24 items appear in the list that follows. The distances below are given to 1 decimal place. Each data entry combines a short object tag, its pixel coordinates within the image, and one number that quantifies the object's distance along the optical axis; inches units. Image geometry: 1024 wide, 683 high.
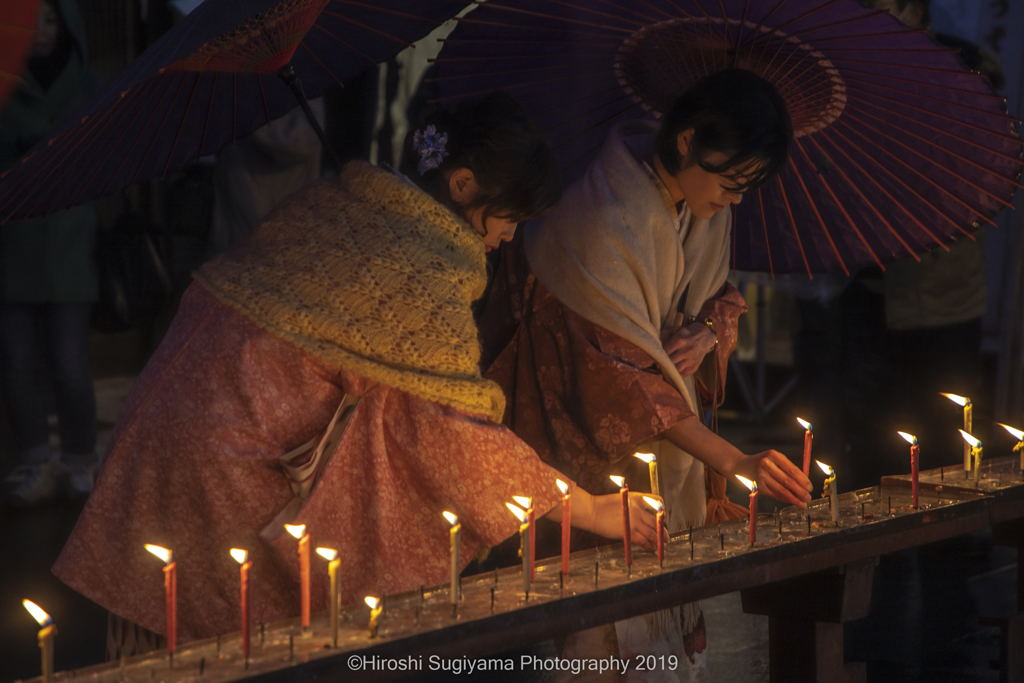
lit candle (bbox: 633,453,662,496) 325.4
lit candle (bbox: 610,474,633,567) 318.3
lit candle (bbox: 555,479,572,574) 316.4
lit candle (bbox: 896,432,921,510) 331.5
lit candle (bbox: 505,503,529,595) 311.8
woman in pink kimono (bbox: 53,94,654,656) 314.3
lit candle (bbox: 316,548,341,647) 305.8
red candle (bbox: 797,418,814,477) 333.2
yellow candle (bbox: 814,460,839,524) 327.4
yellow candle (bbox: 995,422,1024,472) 341.8
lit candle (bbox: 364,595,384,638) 306.8
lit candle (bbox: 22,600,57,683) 298.5
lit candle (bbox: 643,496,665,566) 318.7
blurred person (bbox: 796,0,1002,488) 483.0
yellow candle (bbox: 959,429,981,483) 338.8
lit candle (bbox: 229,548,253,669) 303.7
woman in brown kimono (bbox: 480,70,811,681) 332.2
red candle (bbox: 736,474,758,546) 323.4
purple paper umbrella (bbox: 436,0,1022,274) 336.3
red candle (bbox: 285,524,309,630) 306.4
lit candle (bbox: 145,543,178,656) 303.7
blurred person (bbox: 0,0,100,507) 467.4
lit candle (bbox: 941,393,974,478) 340.5
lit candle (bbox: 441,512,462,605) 309.1
